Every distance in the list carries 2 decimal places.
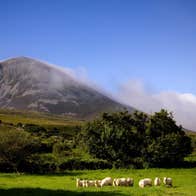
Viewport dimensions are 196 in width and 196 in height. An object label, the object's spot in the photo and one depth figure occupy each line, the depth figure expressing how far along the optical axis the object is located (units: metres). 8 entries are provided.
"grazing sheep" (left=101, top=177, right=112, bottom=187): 35.01
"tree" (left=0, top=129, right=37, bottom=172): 54.88
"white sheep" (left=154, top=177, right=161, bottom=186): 34.56
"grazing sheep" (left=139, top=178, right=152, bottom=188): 33.24
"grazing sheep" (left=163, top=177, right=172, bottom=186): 34.57
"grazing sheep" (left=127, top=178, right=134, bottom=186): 34.85
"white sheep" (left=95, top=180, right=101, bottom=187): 34.91
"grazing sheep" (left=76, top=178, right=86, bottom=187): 35.22
